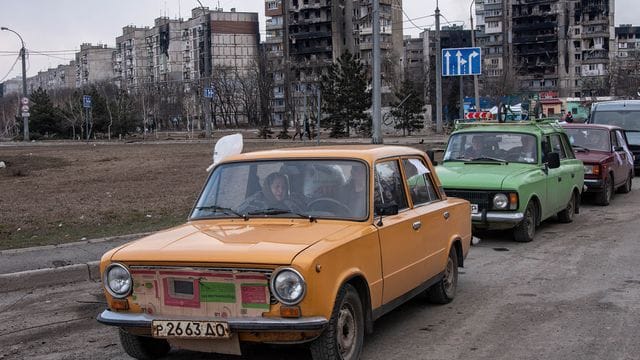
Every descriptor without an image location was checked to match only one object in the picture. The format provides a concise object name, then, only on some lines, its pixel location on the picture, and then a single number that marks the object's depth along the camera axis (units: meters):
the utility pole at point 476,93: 27.89
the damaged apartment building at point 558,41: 124.38
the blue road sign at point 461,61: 28.55
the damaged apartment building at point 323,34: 111.38
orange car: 4.41
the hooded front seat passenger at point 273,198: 5.50
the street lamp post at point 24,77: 55.22
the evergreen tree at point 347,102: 51.62
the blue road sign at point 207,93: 47.38
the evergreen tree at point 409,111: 50.19
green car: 10.15
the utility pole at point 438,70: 40.02
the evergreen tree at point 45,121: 66.38
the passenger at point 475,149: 11.56
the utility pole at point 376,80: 26.86
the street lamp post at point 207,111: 48.75
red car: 14.91
